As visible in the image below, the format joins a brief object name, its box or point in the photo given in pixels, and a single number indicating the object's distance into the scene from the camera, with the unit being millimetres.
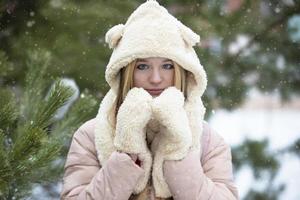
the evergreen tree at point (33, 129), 1830
